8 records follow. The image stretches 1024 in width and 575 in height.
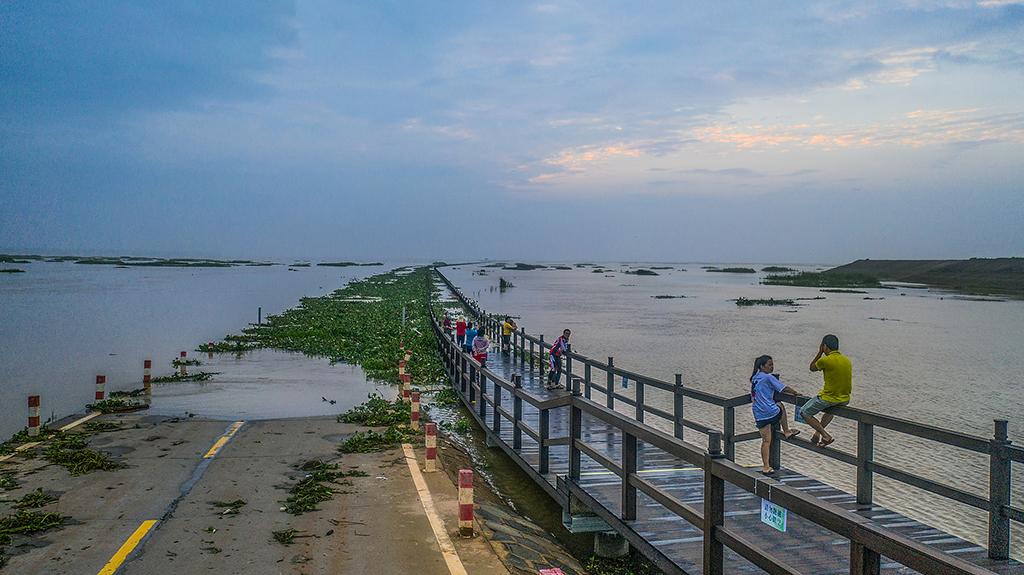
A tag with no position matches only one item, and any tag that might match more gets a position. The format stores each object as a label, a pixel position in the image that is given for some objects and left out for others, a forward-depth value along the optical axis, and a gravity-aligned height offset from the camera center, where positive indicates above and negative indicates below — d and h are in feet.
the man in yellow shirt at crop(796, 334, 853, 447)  31.22 -5.34
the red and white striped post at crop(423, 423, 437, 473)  35.81 -9.09
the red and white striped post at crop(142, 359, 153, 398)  63.26 -10.47
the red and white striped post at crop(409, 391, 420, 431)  45.03 -9.34
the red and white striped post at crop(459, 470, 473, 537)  25.94 -8.96
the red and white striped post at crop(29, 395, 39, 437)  42.80 -9.34
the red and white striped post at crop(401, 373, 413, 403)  58.65 -11.10
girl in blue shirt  31.37 -5.83
